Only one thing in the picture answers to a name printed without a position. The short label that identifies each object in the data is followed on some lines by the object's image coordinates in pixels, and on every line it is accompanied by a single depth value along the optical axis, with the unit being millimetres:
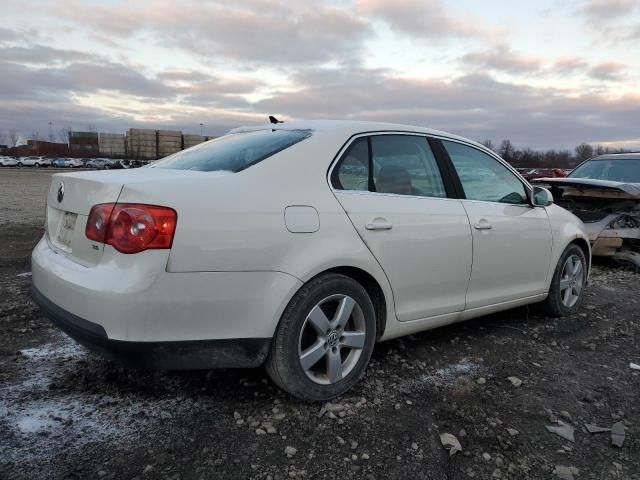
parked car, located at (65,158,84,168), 67250
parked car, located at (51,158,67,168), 68194
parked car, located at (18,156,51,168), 63694
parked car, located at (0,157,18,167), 60278
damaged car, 6664
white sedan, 2293
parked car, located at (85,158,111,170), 63244
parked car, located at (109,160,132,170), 59678
